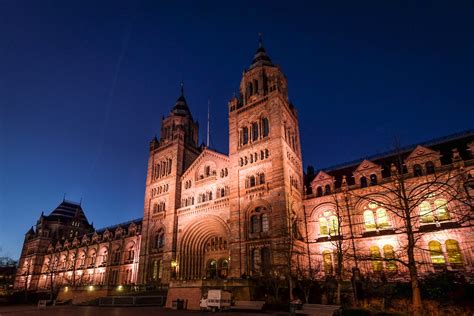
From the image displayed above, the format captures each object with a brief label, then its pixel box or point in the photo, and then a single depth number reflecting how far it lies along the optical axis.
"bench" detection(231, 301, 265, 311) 25.92
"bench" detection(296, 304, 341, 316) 20.86
